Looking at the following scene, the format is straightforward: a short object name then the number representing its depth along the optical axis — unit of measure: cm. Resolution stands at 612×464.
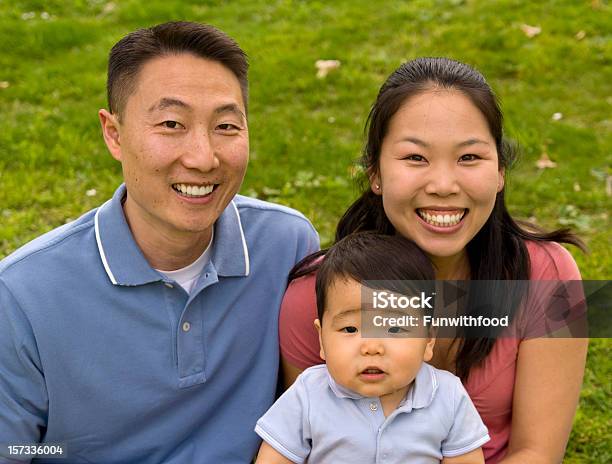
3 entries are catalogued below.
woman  264
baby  253
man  266
